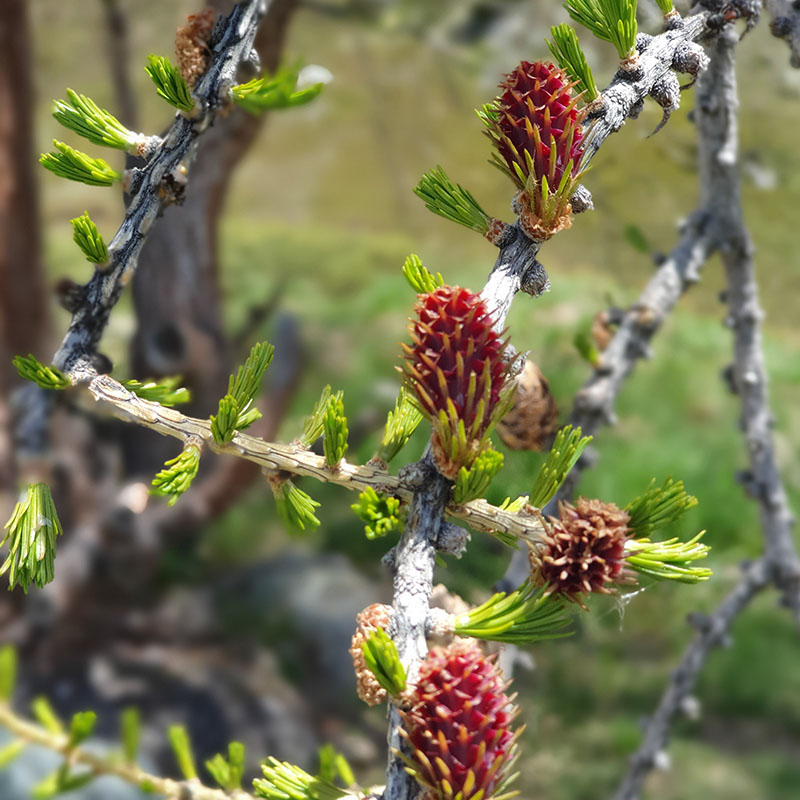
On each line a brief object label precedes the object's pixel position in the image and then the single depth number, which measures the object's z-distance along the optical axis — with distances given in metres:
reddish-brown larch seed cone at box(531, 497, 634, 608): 0.19
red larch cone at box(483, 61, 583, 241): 0.20
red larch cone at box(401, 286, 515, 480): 0.18
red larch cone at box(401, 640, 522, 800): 0.17
